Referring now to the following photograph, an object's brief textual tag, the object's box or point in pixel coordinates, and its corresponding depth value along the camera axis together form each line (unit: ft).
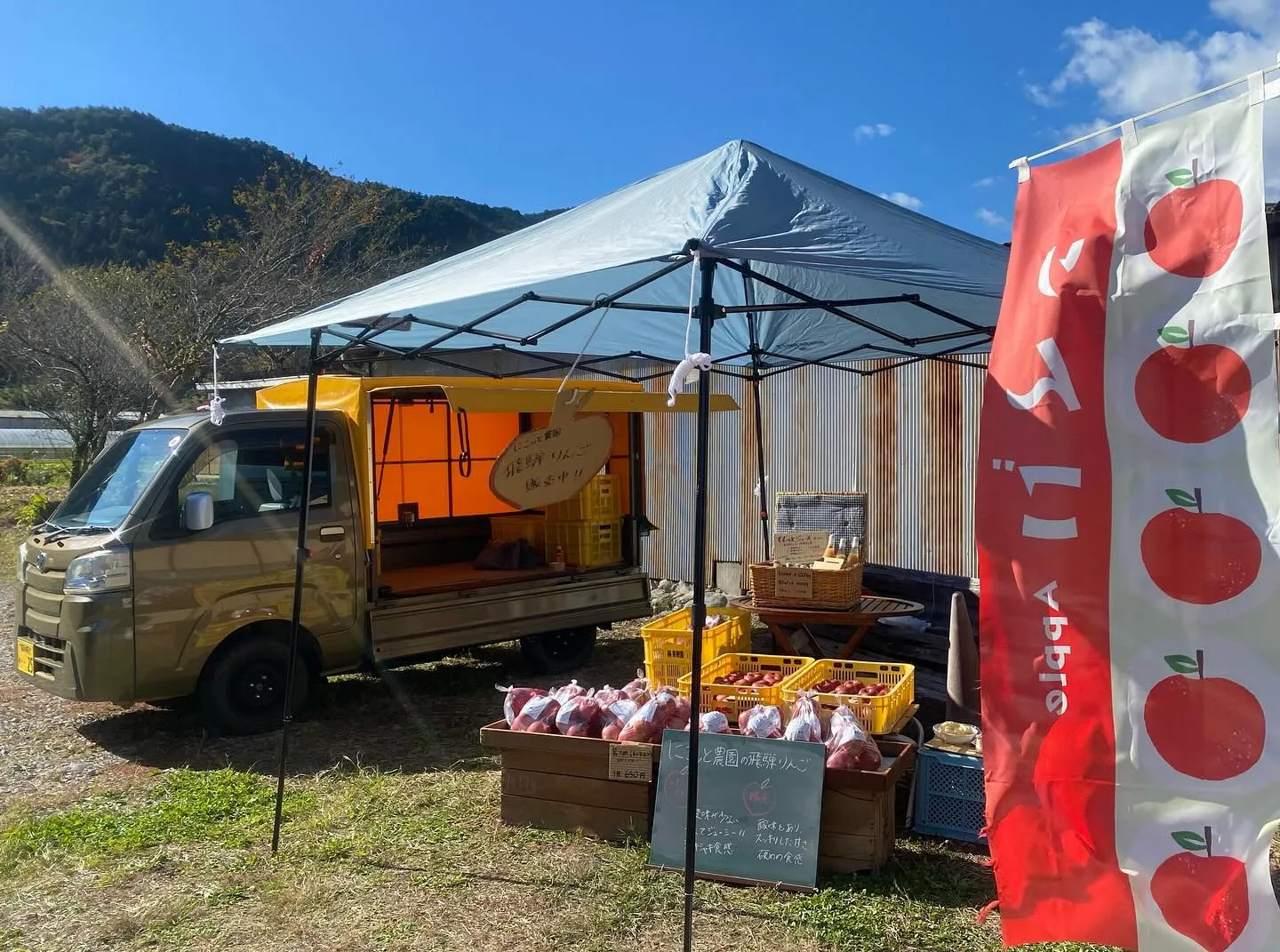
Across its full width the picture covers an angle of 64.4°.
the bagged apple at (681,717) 14.93
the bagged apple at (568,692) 16.04
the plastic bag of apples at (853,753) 13.61
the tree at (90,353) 54.44
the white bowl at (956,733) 15.12
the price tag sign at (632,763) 14.49
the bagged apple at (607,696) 15.88
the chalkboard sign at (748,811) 13.24
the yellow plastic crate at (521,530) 28.25
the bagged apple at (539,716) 15.47
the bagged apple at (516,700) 15.99
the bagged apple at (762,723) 14.33
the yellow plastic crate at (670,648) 18.61
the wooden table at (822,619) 21.75
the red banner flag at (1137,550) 7.81
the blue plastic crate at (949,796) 14.40
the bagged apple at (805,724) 13.97
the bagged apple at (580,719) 15.24
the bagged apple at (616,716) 14.97
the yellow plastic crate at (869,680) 15.08
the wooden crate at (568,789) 14.64
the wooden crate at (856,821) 13.29
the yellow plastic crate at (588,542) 26.96
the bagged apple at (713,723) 14.51
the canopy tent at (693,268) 12.85
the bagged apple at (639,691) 16.14
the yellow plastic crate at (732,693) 15.78
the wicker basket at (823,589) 22.15
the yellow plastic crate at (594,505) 26.91
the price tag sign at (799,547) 23.18
